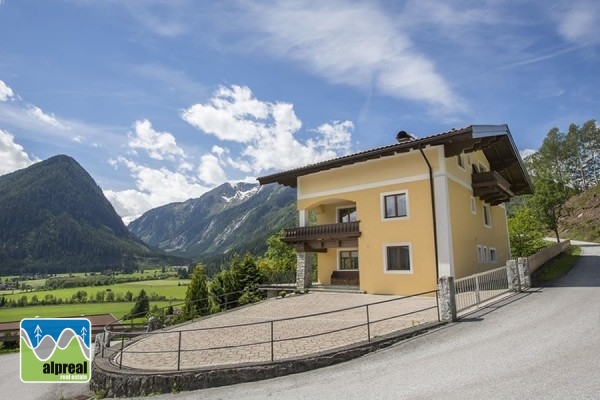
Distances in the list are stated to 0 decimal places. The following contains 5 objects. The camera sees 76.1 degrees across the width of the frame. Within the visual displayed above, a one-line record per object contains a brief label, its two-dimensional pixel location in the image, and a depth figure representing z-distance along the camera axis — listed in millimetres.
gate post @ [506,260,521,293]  15391
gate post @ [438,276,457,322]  11484
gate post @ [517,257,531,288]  15844
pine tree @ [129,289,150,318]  85756
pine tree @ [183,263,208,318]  34069
